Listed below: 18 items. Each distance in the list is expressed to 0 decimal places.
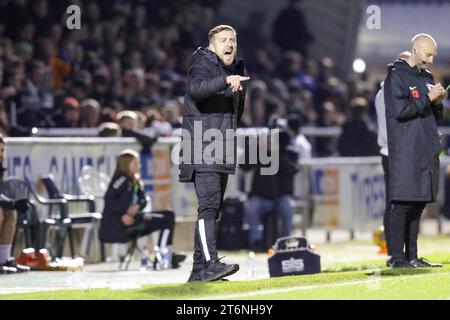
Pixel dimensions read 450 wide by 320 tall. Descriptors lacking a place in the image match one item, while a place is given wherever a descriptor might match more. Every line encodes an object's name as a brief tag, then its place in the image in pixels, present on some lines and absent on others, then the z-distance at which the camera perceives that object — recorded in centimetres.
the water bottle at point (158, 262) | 1755
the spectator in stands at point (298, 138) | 2220
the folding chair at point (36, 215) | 1736
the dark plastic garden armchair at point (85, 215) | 1819
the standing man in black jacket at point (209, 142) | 1306
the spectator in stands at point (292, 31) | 2931
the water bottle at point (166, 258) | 1762
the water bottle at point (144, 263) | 1756
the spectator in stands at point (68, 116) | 2055
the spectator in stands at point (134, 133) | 1969
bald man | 1416
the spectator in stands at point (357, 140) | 2339
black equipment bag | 1538
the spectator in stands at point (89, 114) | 2067
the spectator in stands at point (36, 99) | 2023
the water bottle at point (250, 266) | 1618
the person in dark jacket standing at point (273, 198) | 2119
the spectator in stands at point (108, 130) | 1959
